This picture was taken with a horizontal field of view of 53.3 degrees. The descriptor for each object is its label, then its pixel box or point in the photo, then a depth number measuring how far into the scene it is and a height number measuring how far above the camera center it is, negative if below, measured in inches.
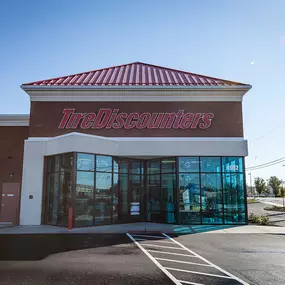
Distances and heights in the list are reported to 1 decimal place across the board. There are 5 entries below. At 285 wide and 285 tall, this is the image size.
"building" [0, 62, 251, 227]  663.8 +85.1
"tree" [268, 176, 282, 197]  2799.2 +47.1
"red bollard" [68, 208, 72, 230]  577.9 -60.8
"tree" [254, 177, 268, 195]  3105.3 +36.6
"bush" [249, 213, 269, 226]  707.4 -80.4
